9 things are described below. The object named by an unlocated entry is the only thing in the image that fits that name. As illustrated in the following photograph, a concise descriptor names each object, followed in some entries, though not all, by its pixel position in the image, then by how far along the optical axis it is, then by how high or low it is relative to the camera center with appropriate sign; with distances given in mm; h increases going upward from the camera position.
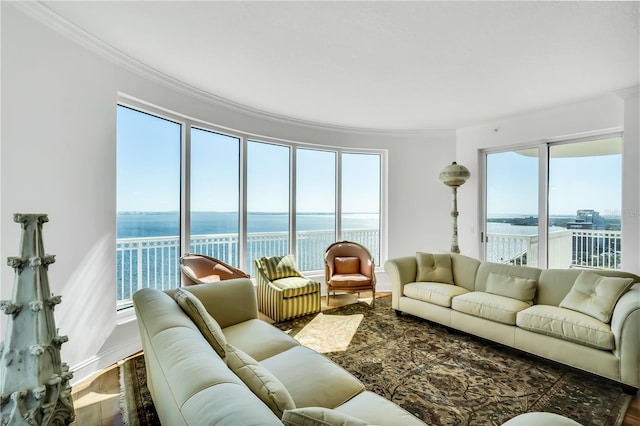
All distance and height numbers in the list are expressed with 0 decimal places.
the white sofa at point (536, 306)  2412 -961
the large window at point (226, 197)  3480 +221
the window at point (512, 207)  4750 +78
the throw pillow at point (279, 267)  4180 -773
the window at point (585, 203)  4035 +120
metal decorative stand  1331 -618
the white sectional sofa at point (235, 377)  919 -666
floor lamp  4766 +545
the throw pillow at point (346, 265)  4891 -859
